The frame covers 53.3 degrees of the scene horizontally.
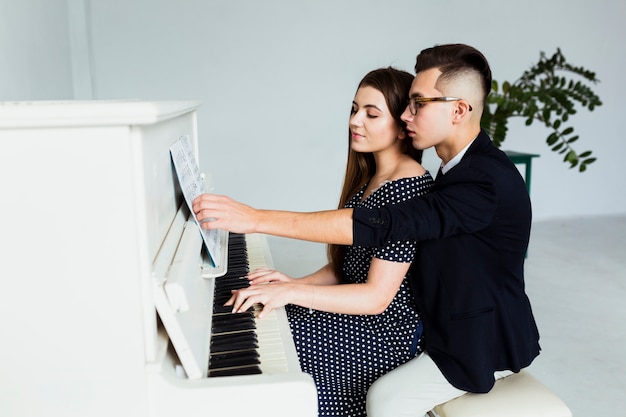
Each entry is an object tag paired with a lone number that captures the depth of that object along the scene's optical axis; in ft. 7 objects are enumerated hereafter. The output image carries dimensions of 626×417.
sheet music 4.55
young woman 4.97
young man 4.66
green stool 15.02
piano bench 4.70
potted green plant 14.21
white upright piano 3.14
